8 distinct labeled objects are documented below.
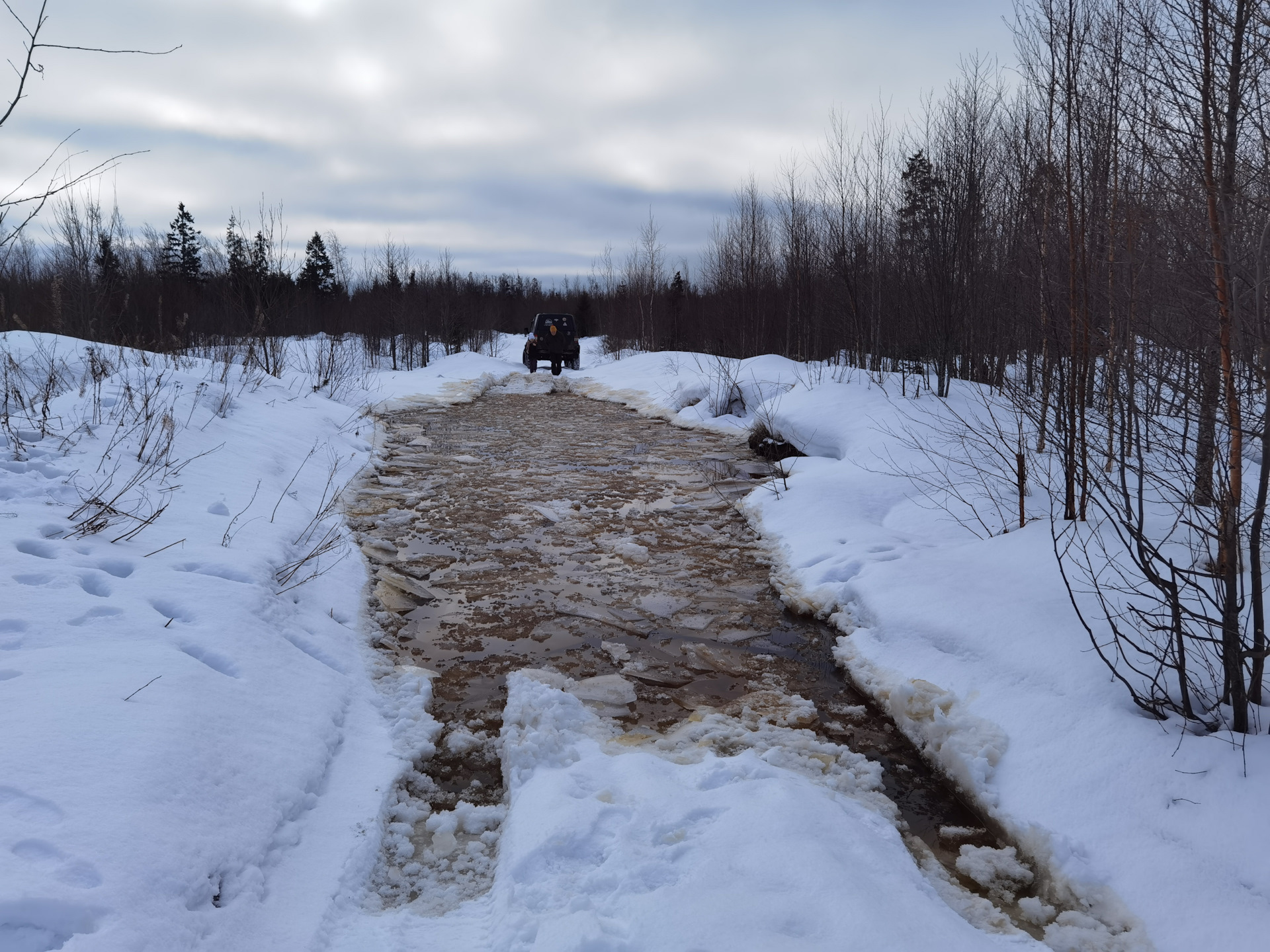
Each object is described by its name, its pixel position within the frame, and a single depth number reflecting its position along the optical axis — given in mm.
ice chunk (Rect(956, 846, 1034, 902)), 2633
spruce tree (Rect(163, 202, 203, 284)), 43656
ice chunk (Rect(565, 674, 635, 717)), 3877
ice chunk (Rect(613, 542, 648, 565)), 6324
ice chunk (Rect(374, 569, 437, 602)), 5412
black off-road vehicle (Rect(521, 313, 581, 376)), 25141
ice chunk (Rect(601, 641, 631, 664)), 4520
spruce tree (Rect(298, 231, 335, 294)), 46406
